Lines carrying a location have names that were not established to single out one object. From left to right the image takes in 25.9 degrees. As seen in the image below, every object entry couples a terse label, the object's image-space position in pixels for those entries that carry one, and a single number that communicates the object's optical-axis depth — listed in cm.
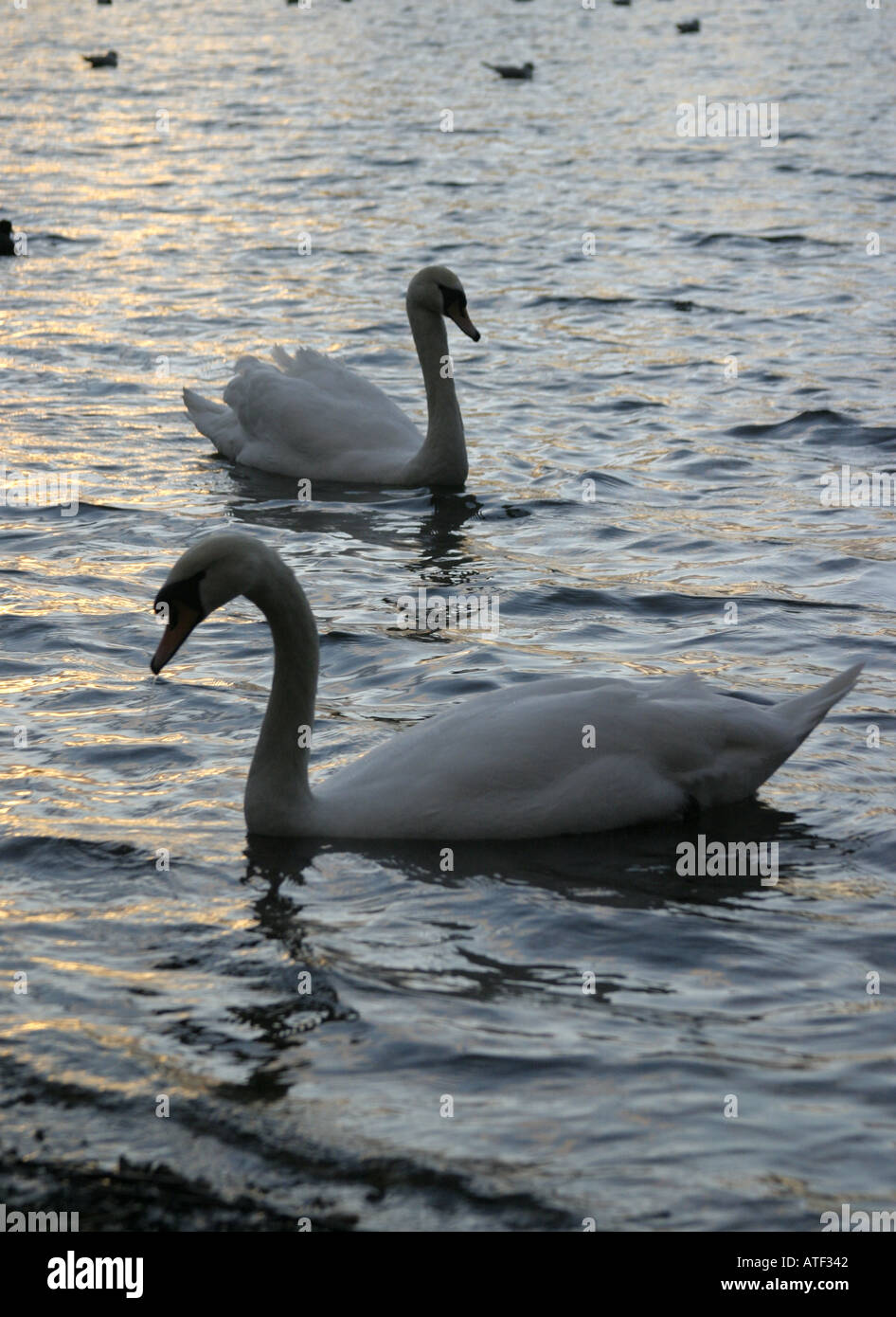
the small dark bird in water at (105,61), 3831
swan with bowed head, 682
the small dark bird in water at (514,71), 3694
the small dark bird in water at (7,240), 2023
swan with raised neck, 1228
